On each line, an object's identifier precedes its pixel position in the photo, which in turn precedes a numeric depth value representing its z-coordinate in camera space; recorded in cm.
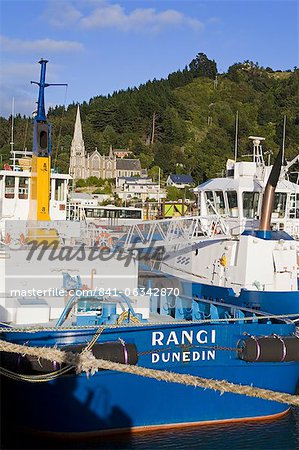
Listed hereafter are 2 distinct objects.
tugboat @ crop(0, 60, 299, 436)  1180
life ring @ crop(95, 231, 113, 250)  1828
